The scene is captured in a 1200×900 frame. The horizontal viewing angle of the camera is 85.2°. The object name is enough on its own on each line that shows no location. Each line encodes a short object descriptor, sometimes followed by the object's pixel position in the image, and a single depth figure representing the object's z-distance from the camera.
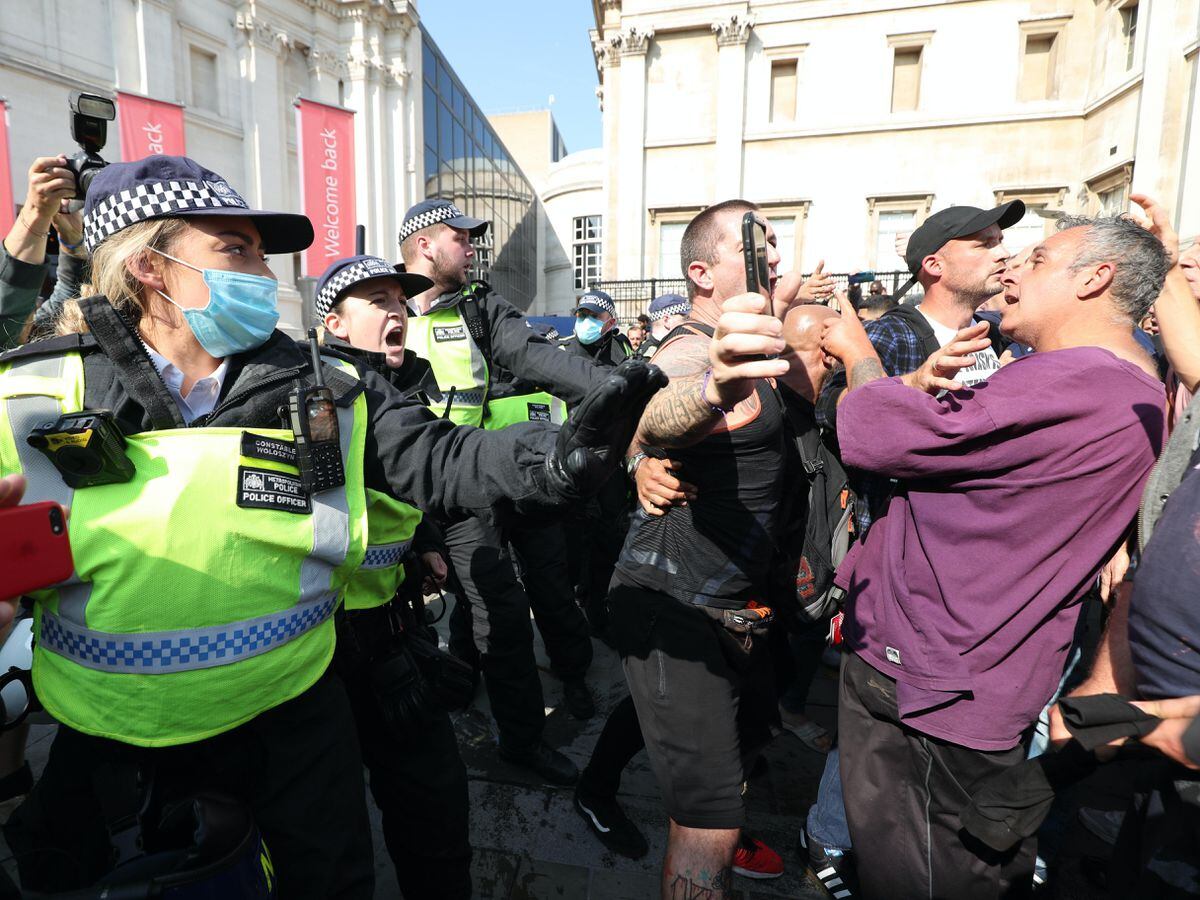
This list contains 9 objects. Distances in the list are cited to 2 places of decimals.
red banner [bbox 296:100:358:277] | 16.75
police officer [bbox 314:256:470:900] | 1.91
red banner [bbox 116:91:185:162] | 14.35
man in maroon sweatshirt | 1.64
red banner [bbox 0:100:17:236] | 11.38
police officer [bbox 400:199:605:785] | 3.14
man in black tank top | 1.98
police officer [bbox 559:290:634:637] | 4.56
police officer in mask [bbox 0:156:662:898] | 1.33
